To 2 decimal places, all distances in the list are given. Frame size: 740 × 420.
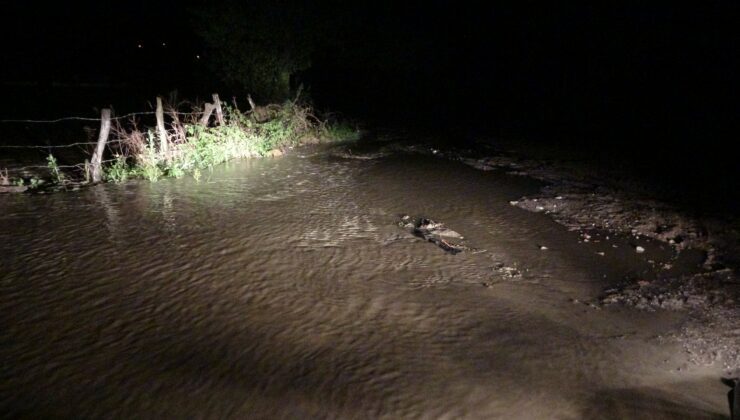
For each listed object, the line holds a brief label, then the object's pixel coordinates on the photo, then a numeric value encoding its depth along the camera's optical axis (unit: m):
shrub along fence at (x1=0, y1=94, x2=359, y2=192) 9.45
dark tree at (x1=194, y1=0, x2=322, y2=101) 14.26
